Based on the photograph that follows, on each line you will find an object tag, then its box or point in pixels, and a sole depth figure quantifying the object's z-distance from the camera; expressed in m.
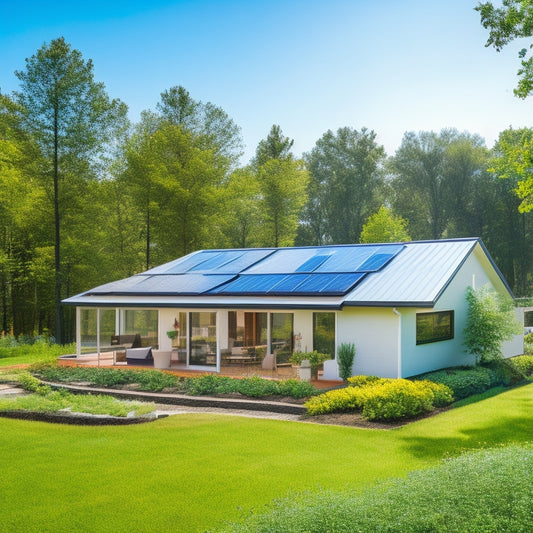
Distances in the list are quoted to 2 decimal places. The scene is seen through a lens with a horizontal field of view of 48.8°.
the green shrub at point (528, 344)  22.75
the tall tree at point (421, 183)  48.34
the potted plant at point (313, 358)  15.99
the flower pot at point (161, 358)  18.33
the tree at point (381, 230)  34.53
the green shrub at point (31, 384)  15.29
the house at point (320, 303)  15.30
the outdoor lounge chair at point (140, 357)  19.20
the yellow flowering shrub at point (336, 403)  12.23
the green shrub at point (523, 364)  18.38
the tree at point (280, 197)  35.03
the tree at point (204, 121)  32.59
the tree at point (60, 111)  25.55
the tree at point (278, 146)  36.00
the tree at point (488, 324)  17.22
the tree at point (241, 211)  32.28
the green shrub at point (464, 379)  14.51
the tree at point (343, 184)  49.34
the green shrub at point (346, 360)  15.38
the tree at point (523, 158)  13.48
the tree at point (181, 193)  29.48
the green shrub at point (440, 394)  13.18
